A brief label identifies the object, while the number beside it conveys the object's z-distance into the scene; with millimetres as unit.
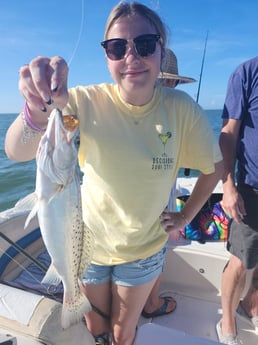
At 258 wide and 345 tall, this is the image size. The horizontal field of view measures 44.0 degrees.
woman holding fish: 1345
